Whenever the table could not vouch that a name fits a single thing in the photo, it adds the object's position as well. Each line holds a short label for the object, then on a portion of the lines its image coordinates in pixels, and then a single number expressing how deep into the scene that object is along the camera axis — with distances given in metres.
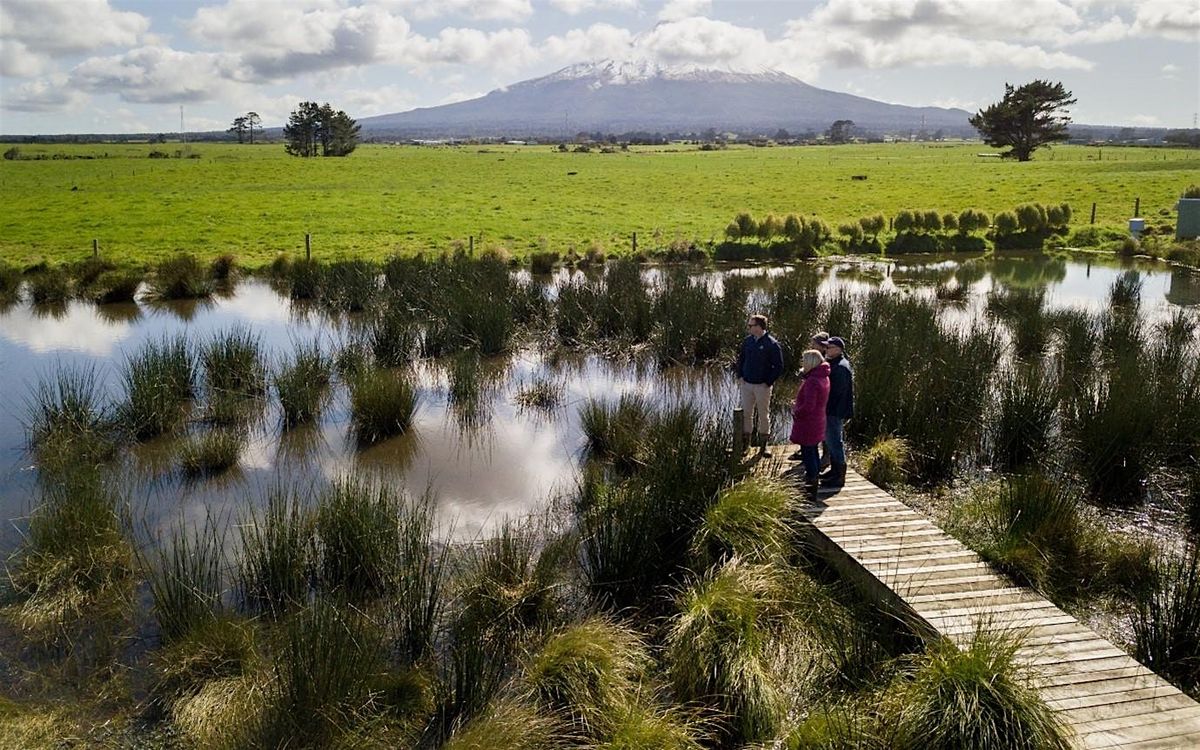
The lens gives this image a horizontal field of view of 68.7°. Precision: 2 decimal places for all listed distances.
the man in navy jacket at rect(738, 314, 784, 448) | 9.51
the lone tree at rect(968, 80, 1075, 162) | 72.62
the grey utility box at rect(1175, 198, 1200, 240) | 30.00
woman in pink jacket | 8.34
